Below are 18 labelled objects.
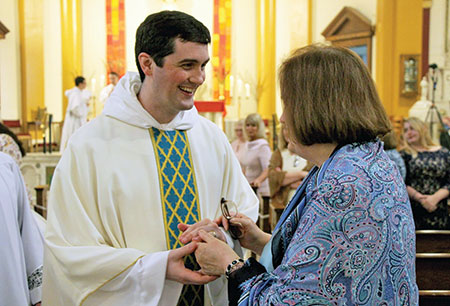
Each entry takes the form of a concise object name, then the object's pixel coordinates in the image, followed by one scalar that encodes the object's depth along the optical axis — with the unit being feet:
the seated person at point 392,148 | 15.93
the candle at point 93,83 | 44.80
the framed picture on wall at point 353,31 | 38.50
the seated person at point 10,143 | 12.50
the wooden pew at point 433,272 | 11.38
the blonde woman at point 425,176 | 16.31
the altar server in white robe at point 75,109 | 38.37
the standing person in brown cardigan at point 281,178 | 17.13
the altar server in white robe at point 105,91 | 41.81
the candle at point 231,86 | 44.79
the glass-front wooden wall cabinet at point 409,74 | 34.22
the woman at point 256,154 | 19.58
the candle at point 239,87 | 47.39
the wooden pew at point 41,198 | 17.25
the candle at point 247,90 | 45.80
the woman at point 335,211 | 4.38
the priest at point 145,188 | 6.13
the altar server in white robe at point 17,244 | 6.95
